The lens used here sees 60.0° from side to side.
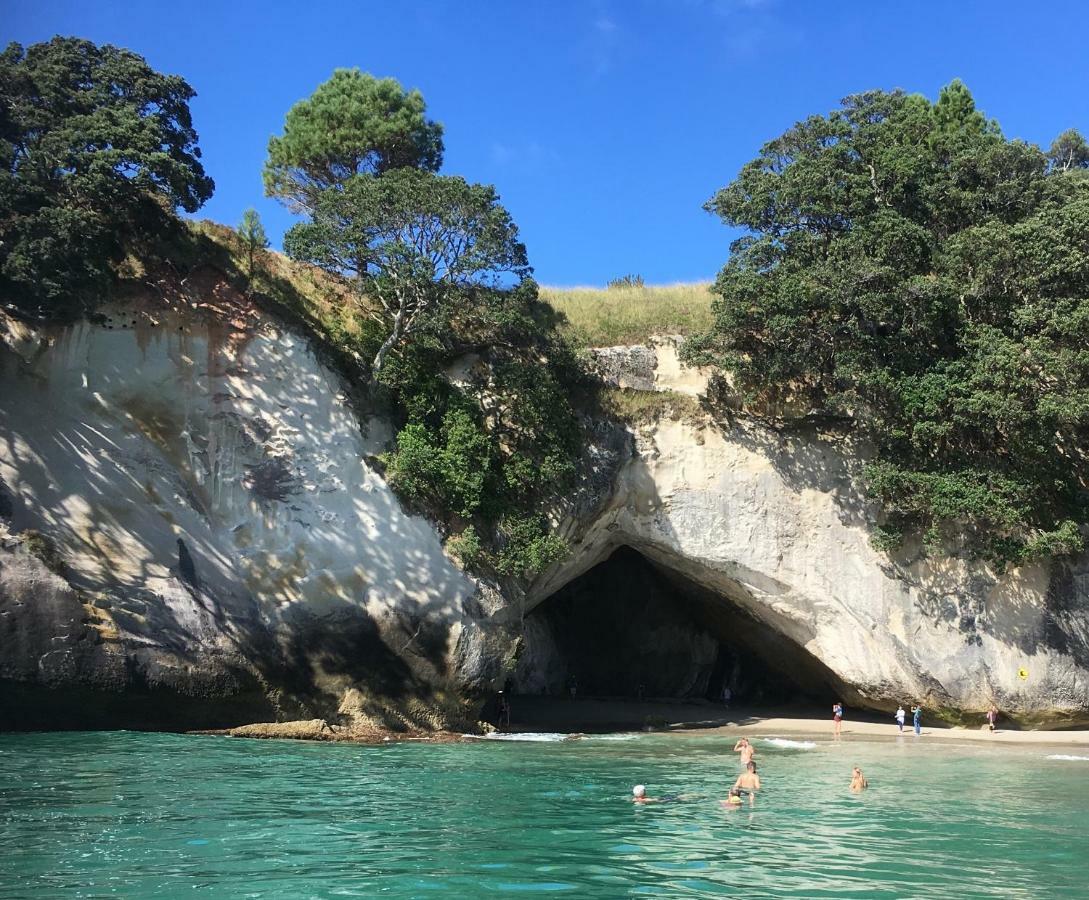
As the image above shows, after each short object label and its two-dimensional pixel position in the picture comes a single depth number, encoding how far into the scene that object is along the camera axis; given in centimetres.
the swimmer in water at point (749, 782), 1617
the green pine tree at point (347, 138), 3784
